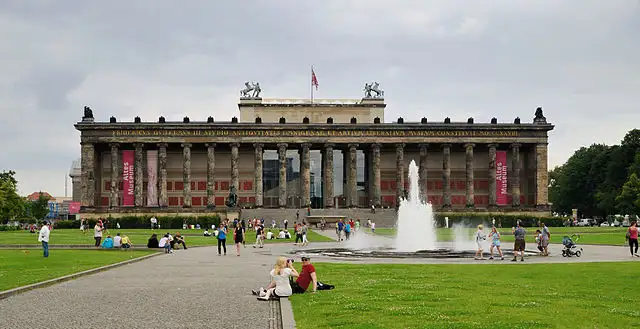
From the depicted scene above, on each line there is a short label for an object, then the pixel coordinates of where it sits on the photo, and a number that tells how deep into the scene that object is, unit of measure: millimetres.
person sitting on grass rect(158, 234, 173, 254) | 46438
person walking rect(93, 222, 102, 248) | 52294
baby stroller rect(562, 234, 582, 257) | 40062
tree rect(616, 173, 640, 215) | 102750
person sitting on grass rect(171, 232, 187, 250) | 51844
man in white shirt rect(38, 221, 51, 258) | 39250
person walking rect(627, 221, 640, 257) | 40531
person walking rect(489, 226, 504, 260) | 39569
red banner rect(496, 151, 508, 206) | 115375
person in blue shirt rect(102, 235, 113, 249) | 49688
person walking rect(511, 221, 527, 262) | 37594
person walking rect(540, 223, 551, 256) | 41531
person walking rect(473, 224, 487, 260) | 39531
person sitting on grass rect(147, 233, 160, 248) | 50906
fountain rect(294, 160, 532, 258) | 43469
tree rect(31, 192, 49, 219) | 194625
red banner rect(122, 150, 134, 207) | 111750
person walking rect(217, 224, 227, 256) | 44844
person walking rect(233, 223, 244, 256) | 44016
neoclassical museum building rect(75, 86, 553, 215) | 114062
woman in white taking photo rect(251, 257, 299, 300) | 21188
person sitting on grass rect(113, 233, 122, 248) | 50219
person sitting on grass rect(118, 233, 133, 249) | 50047
